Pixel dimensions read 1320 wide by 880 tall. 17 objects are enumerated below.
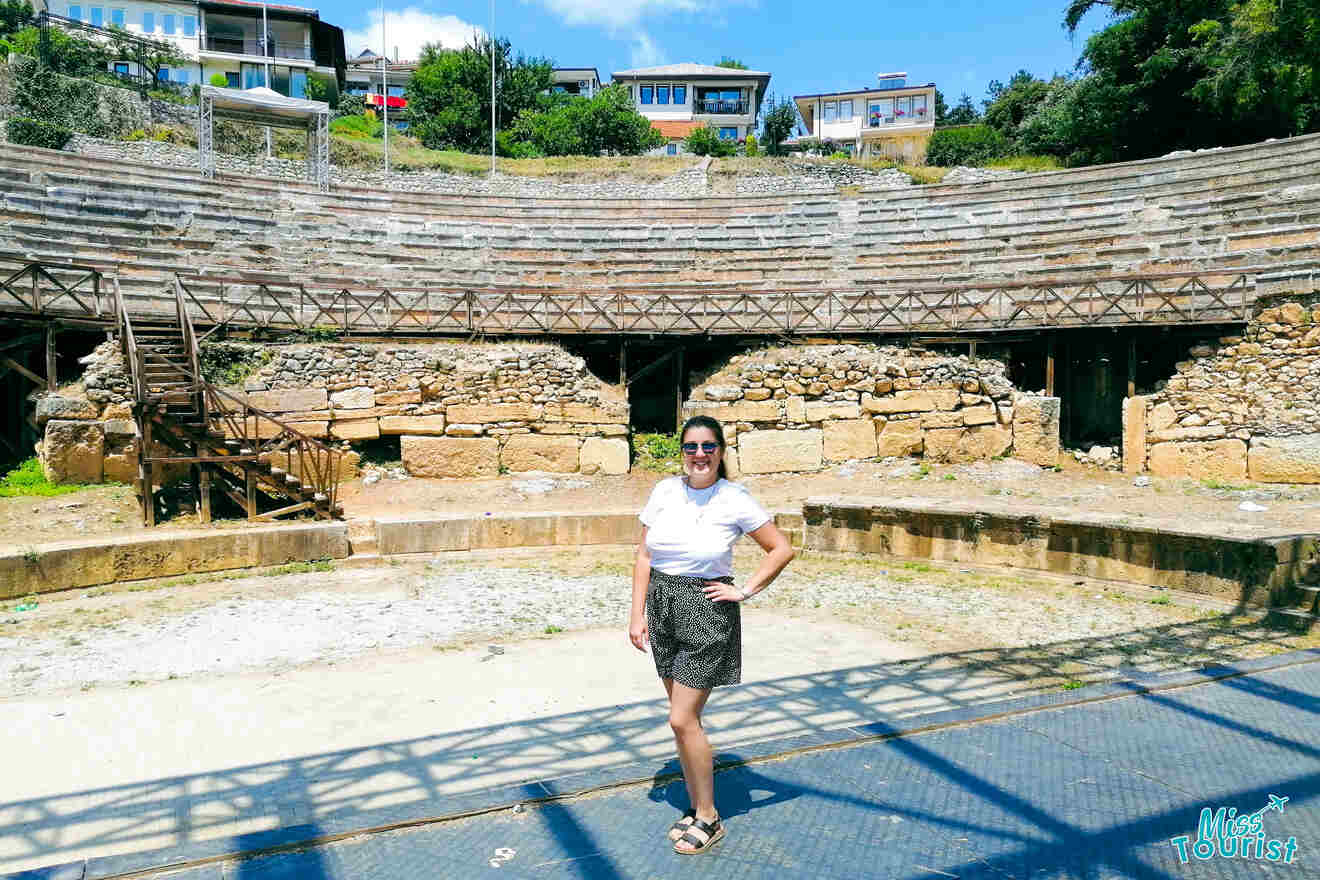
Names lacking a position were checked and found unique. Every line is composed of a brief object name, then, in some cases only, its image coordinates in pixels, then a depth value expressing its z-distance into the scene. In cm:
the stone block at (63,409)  1300
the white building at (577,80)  6272
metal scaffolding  2331
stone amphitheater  1489
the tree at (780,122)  5131
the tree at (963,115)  5794
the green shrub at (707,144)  3988
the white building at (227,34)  4566
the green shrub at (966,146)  3772
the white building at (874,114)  5441
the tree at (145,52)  3897
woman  330
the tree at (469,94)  4438
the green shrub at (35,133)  2614
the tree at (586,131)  4241
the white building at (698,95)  5588
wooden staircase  1124
